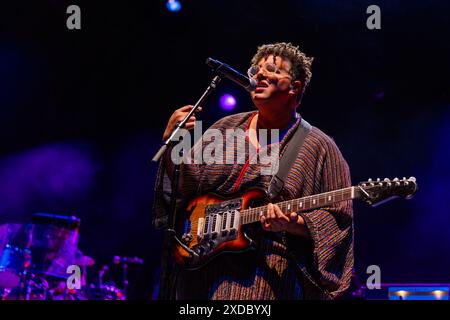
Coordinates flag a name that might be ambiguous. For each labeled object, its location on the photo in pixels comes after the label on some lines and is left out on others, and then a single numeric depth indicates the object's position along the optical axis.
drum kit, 7.24
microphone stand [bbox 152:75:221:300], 2.74
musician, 2.99
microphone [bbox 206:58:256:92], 3.15
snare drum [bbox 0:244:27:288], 7.12
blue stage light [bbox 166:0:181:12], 7.70
